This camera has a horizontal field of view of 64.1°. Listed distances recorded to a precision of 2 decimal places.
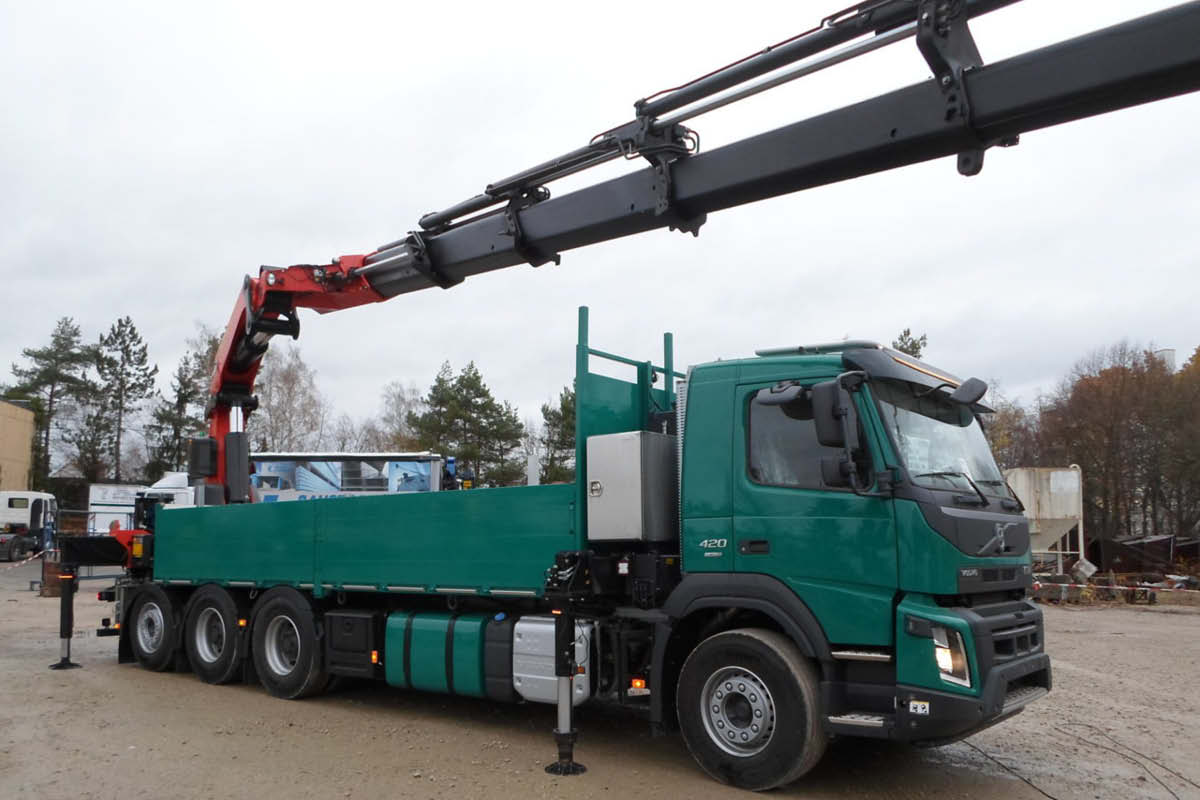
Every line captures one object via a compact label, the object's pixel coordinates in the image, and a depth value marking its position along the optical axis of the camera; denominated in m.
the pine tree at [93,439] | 54.16
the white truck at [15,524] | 35.97
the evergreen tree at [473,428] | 35.34
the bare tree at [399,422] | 54.99
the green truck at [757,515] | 5.44
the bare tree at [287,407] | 48.03
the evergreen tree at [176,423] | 50.59
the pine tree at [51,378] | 57.41
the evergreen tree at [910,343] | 31.16
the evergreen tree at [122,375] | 55.06
